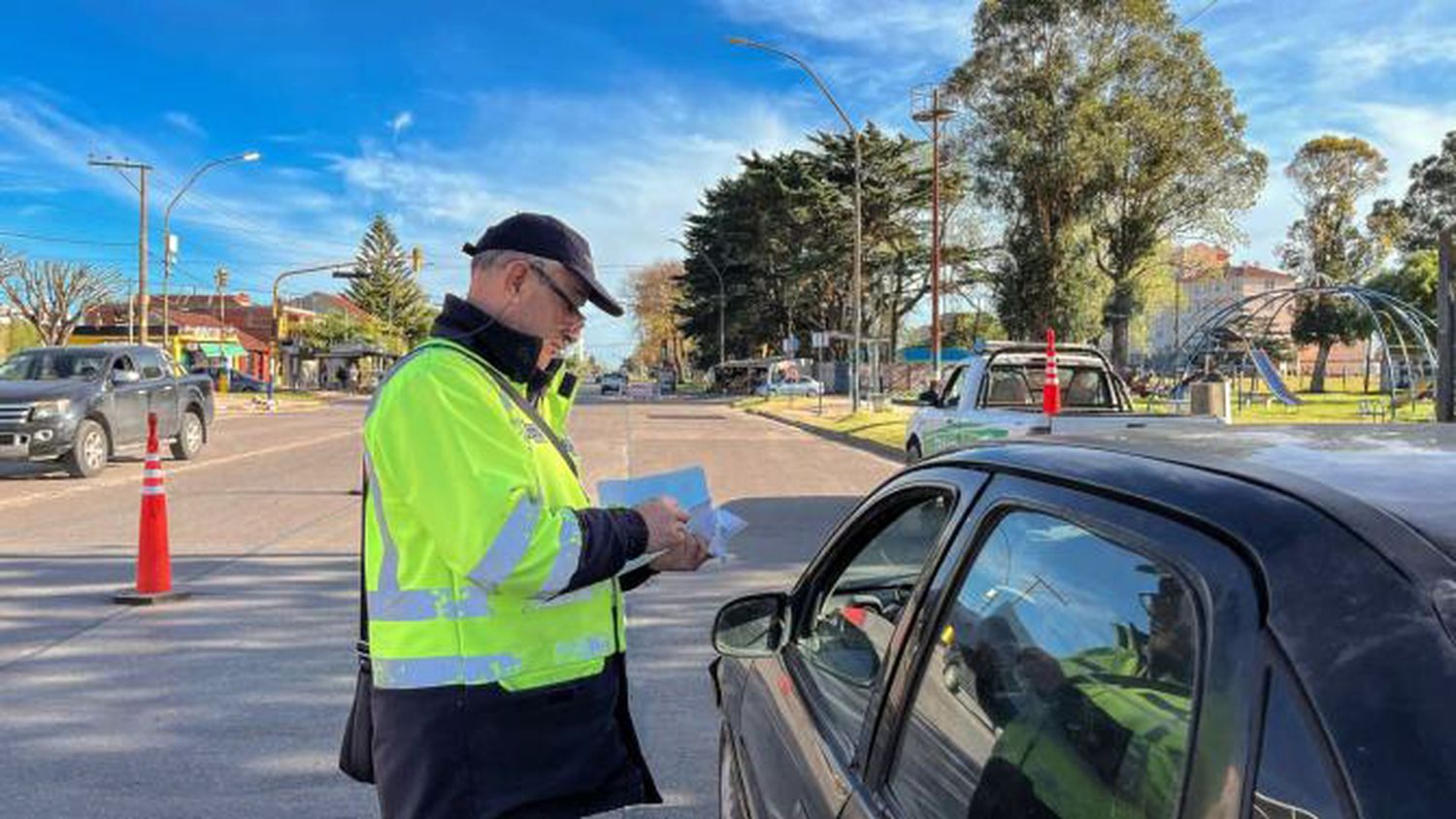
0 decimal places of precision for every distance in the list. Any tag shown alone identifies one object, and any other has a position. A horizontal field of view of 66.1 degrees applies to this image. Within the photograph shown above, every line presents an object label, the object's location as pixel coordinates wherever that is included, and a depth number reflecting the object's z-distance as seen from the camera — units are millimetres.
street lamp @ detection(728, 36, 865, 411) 28878
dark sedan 1112
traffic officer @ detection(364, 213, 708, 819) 2049
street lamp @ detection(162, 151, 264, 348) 41250
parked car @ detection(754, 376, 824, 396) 53922
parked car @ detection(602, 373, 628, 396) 68875
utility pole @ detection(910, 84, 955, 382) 25625
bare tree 64938
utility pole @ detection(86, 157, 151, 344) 36375
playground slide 26828
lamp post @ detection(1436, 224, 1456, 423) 12008
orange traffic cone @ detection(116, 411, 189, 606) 7109
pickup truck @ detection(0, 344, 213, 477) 13664
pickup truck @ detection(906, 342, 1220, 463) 11336
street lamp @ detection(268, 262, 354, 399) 51531
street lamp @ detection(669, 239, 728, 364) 69000
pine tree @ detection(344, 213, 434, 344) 104188
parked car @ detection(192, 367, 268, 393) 61969
